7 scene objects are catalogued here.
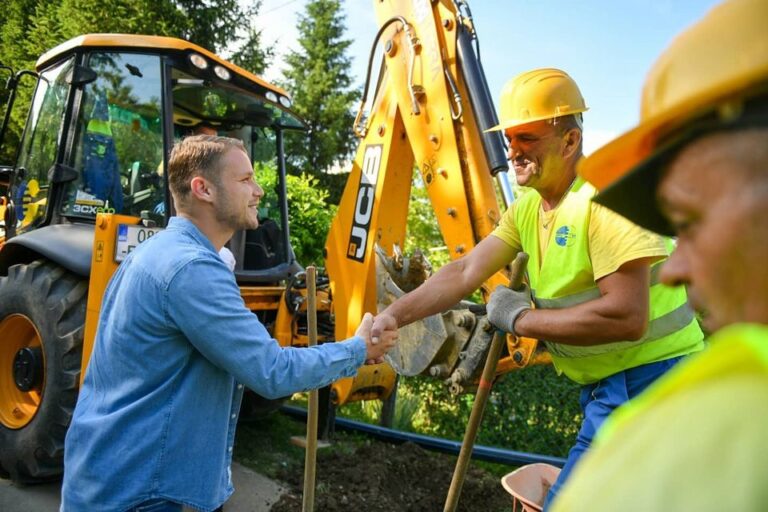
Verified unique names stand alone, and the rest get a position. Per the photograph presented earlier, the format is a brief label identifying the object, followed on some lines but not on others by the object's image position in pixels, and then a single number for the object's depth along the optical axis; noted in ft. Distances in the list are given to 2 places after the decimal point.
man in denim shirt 6.38
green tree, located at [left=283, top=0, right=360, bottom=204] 69.97
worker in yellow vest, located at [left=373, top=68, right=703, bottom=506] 6.97
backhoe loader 12.75
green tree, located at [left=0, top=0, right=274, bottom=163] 43.37
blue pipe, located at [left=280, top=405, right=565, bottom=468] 16.53
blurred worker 1.69
